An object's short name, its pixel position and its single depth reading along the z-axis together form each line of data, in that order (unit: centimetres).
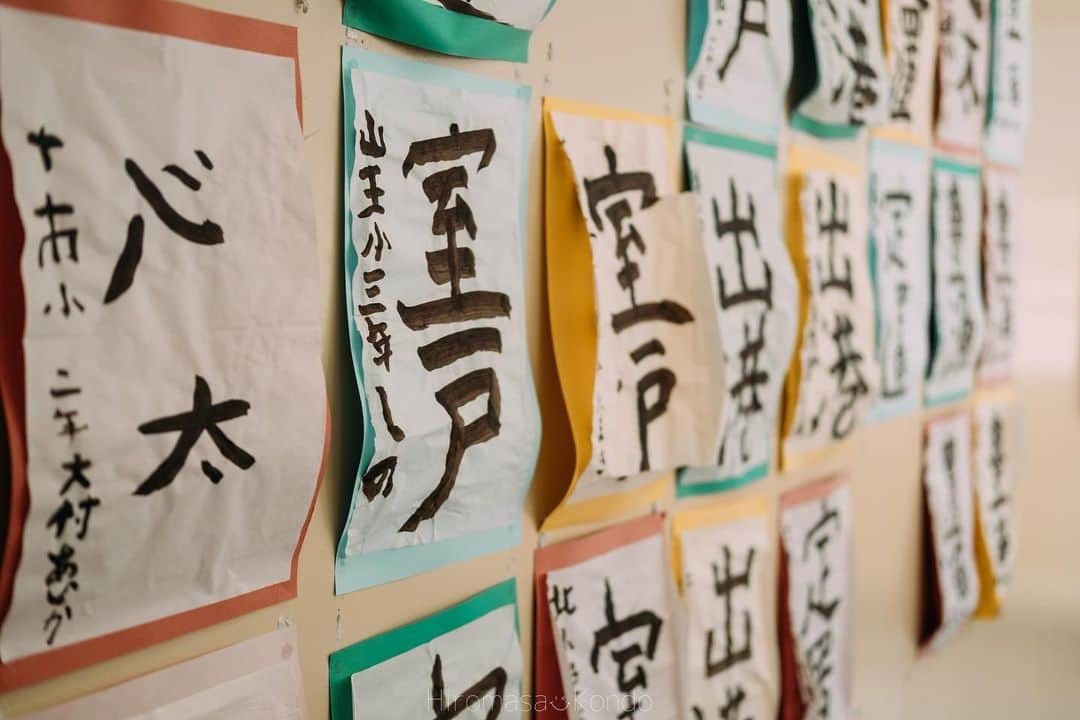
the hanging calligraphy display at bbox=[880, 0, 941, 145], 153
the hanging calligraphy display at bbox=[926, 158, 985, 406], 174
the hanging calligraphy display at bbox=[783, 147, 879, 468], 133
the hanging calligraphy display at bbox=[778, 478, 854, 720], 138
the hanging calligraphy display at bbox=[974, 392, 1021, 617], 202
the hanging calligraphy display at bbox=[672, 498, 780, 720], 118
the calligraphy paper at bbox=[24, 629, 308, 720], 63
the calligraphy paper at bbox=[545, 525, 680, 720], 99
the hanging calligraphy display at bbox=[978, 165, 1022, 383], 194
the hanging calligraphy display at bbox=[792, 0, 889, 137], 128
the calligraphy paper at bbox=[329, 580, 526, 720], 79
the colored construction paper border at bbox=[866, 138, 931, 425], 154
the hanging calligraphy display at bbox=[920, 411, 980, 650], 183
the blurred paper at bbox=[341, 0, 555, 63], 75
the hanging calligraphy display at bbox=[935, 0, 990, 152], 172
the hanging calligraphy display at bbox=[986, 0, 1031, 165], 190
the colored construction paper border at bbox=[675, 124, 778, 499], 114
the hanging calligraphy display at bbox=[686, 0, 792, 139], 111
